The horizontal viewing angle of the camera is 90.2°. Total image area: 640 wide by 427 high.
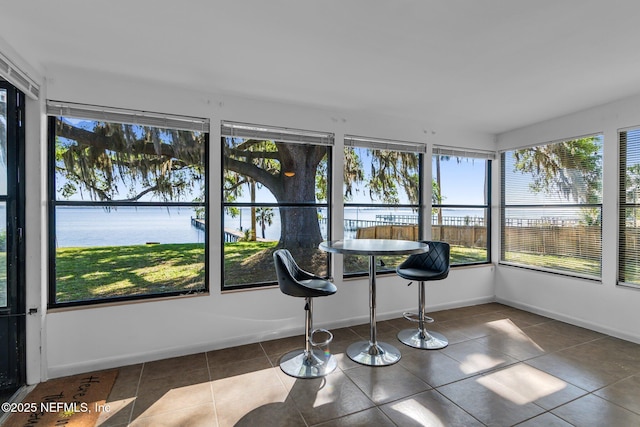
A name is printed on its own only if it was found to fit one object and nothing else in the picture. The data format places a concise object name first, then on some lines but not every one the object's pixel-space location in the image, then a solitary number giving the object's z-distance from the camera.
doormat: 2.01
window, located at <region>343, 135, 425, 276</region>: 3.79
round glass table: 2.54
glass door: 2.29
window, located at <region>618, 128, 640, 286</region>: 3.22
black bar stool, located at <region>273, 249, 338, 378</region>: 2.45
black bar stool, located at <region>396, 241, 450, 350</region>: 3.06
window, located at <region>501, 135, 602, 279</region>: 3.61
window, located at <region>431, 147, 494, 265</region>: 4.29
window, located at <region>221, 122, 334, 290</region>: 3.26
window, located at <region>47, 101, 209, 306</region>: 2.69
